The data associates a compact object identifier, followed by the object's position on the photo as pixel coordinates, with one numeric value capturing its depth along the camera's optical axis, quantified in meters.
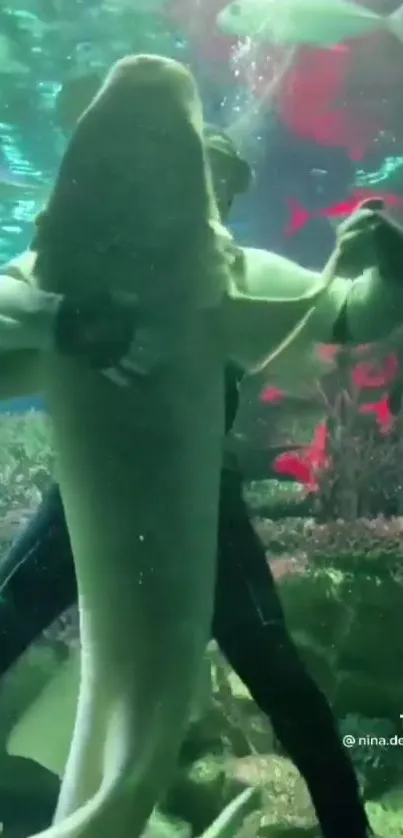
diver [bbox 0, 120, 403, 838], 1.14
